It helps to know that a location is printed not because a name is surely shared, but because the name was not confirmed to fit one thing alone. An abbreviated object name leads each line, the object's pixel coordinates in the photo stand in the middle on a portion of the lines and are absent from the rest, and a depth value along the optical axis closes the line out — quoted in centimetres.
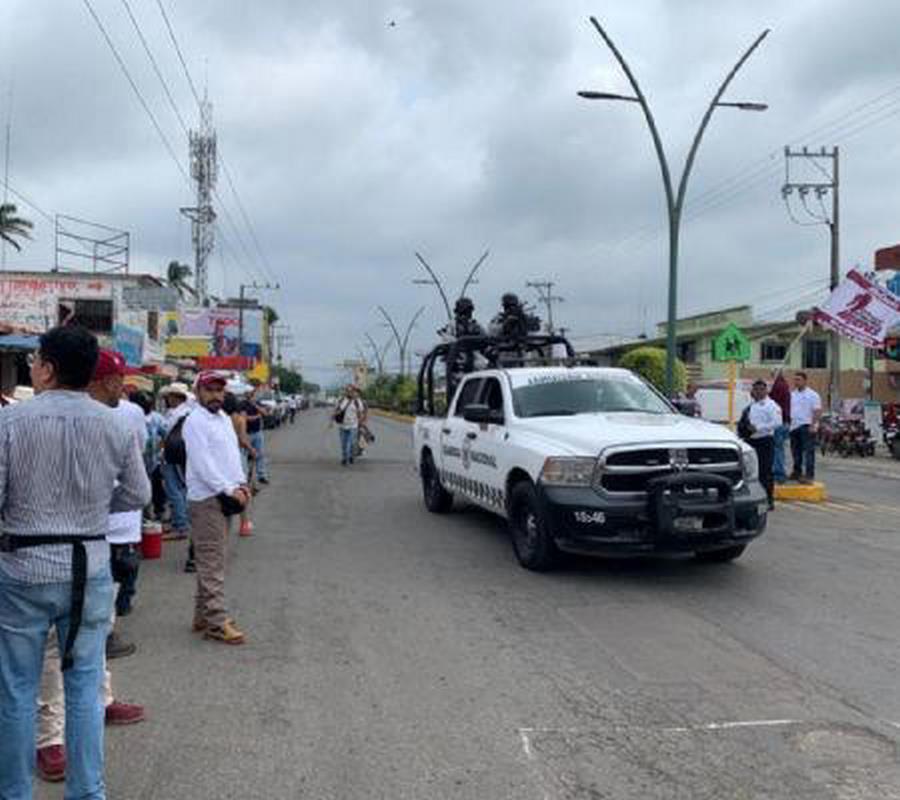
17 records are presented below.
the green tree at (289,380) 15325
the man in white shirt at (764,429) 1368
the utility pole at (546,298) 7962
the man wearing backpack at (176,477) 1070
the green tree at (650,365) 3888
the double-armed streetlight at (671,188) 1783
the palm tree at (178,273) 8538
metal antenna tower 5993
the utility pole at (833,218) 3637
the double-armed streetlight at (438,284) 4578
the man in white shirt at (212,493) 666
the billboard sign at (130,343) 2895
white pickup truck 832
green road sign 1723
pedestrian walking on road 2158
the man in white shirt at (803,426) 1586
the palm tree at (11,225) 5262
